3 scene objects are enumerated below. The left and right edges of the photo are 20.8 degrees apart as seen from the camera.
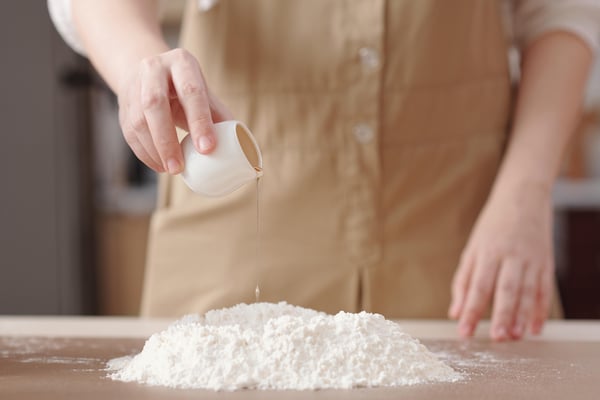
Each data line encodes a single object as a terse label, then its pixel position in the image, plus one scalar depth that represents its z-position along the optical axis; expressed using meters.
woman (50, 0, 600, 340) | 1.59
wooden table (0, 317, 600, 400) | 1.21
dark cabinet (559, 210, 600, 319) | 2.58
